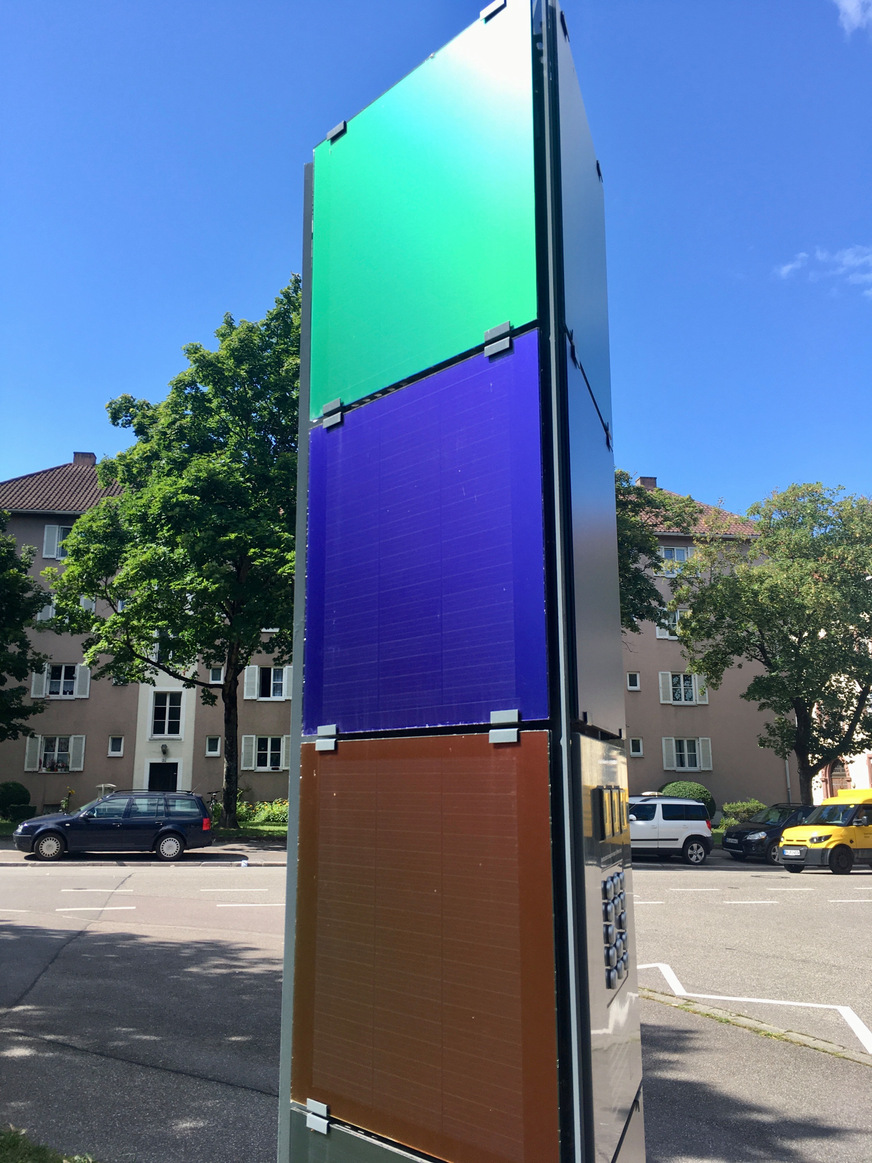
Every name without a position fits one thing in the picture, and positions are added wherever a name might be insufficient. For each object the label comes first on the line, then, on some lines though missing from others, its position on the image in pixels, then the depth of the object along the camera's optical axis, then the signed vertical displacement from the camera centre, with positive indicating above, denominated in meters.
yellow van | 21.66 -1.94
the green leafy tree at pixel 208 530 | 25.08 +6.42
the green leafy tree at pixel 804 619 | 30.59 +4.68
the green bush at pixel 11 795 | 33.75 -1.20
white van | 23.92 -1.80
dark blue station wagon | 20.44 -1.48
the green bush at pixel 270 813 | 33.78 -1.92
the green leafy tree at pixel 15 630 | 30.72 +4.35
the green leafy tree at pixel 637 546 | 29.03 +6.65
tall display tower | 2.51 +0.30
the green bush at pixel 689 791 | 35.62 -1.25
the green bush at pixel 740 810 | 35.19 -1.97
